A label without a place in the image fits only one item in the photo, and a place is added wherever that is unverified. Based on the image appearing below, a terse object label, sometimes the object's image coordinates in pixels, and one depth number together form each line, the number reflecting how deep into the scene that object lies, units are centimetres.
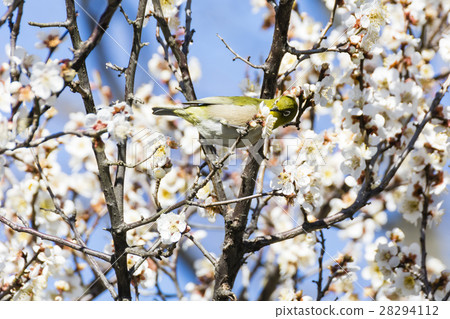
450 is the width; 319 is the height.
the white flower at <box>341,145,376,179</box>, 604
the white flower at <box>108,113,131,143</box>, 340
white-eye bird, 625
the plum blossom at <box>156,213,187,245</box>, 453
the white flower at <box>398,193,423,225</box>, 687
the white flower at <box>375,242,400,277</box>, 638
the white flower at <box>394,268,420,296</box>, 652
